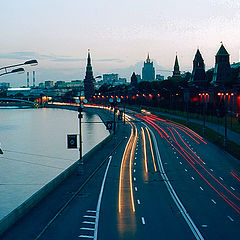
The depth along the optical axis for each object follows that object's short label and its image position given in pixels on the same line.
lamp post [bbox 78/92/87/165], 49.26
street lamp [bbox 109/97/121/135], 78.85
